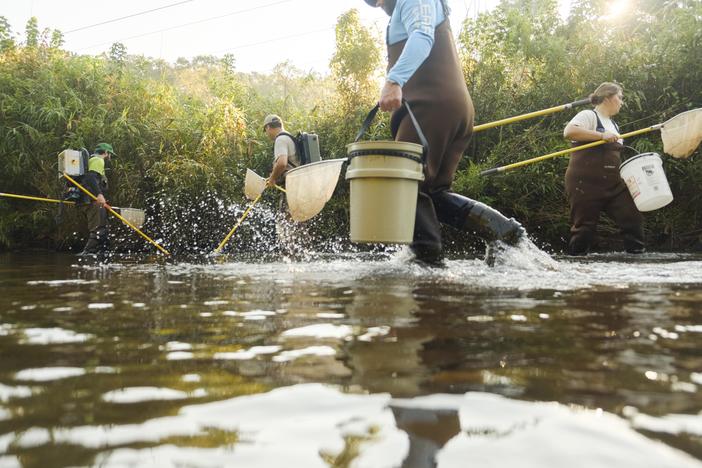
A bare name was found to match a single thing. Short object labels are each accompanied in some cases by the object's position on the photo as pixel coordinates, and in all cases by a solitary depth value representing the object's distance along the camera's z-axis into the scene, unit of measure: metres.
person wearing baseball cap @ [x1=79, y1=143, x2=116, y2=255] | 8.55
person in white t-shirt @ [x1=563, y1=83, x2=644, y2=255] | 5.19
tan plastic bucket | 3.12
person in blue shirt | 3.44
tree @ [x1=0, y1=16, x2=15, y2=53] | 11.33
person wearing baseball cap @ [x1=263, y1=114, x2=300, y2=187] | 6.70
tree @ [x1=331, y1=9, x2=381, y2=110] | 9.34
